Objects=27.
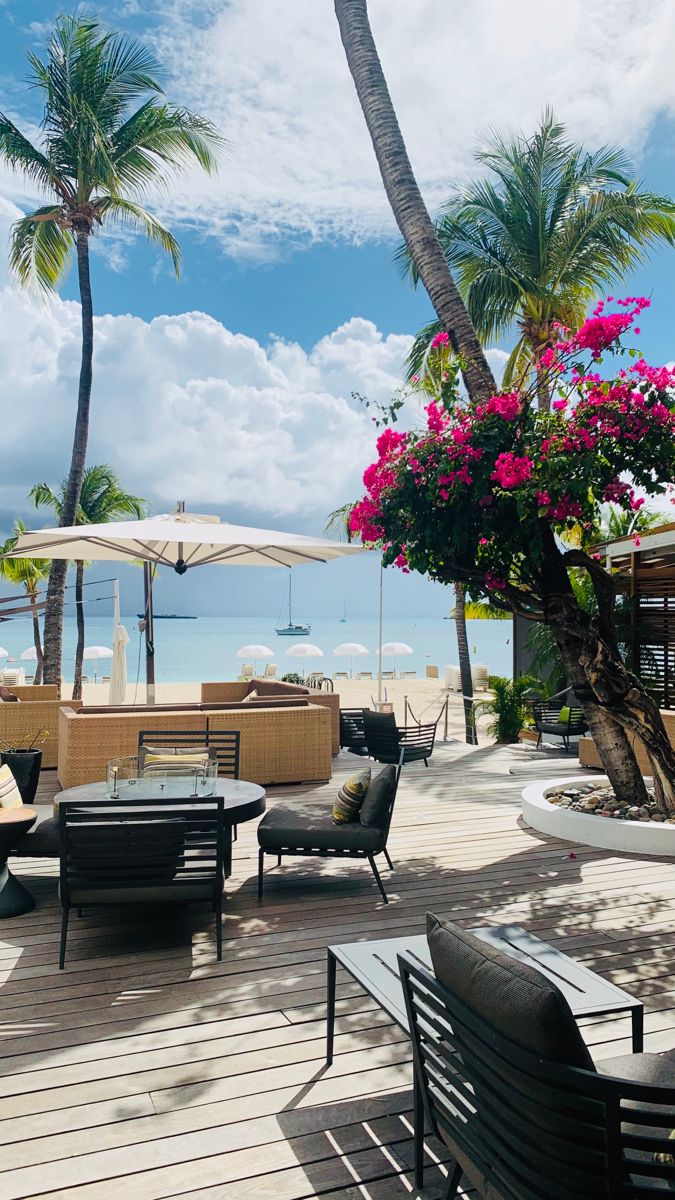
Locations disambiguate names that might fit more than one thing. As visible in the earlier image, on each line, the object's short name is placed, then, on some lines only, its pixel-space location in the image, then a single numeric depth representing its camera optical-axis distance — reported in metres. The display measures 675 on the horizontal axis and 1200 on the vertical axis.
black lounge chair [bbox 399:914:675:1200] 1.50
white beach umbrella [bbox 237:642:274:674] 29.53
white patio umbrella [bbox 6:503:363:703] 8.25
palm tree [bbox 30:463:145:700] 26.28
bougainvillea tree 5.46
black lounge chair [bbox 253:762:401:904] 4.83
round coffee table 4.65
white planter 5.86
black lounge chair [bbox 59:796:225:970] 3.95
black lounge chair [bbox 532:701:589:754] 11.47
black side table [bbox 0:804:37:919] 4.52
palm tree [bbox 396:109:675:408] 13.57
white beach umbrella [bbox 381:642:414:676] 26.92
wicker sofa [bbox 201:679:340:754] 9.82
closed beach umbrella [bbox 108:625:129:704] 10.74
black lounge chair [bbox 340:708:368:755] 10.34
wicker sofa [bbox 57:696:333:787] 7.91
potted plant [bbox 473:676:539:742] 13.09
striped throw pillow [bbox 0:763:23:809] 4.94
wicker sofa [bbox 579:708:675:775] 8.13
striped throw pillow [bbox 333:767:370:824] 5.00
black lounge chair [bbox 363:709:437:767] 9.20
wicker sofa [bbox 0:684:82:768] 8.95
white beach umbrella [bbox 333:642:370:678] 30.37
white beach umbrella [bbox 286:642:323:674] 29.06
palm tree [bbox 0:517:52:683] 24.53
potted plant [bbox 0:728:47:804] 6.63
